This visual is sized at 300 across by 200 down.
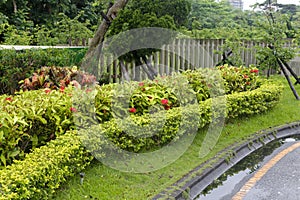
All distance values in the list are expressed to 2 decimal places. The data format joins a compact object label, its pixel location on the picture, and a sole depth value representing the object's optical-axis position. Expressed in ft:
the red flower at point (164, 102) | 20.39
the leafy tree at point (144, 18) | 29.99
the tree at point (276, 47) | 32.22
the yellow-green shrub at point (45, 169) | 11.24
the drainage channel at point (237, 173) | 15.99
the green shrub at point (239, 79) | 27.48
